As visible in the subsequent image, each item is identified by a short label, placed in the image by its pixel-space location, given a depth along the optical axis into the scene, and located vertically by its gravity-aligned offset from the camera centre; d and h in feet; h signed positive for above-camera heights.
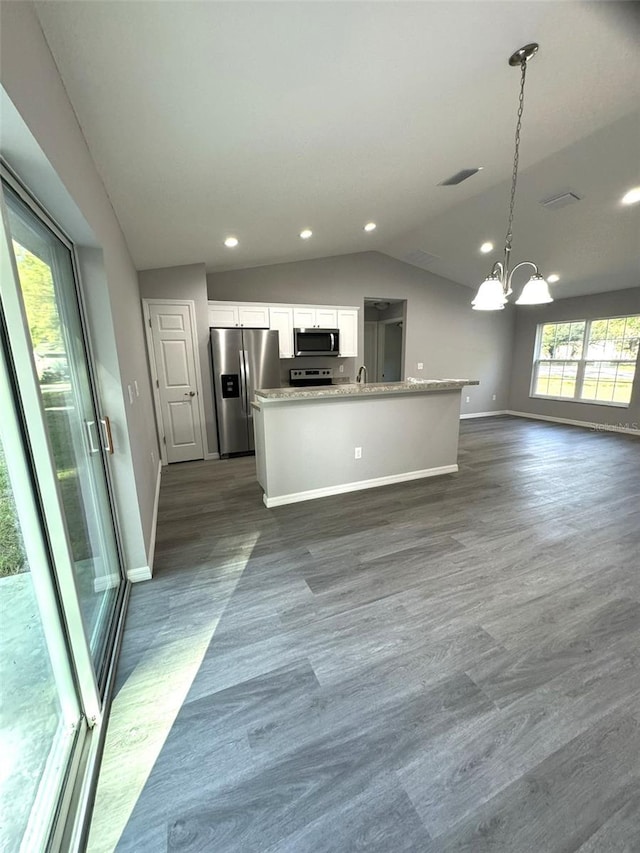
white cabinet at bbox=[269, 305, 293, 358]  16.26 +1.64
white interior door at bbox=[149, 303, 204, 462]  13.79 -0.76
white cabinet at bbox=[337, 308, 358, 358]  17.93 +1.38
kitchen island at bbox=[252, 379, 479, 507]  10.51 -2.64
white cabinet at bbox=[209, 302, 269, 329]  15.14 +1.99
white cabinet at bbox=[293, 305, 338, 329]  16.79 +2.02
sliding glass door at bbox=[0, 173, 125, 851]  3.22 -2.23
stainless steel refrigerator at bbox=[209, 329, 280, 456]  14.55 -0.69
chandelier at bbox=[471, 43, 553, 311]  7.56 +1.40
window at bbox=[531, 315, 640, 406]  19.17 -0.45
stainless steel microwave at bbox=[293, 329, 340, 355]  16.81 +0.83
